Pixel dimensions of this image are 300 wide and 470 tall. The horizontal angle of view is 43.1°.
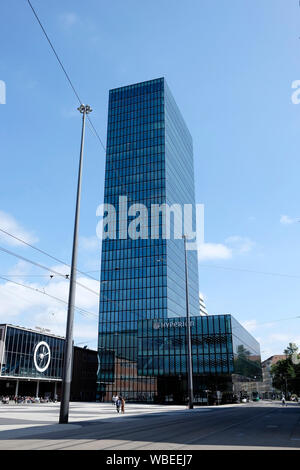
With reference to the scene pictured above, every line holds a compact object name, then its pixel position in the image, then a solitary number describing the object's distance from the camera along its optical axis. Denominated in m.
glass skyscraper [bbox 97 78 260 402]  81.06
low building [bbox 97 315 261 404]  71.94
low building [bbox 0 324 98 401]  62.72
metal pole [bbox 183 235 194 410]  42.08
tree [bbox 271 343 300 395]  108.47
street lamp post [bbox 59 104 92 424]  20.81
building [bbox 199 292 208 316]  193.16
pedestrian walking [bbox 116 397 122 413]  34.07
